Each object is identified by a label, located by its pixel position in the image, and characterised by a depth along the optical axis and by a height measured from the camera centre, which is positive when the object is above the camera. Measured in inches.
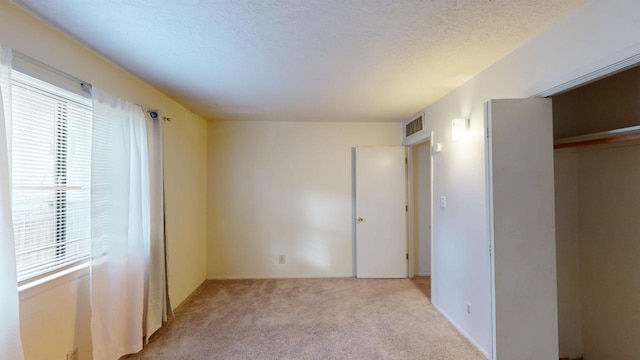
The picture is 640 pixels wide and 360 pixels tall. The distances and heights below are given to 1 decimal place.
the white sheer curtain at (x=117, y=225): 72.9 -12.1
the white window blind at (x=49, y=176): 57.1 +2.6
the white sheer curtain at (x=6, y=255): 47.5 -12.6
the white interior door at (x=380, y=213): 152.3 -18.0
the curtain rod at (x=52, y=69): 54.4 +27.7
